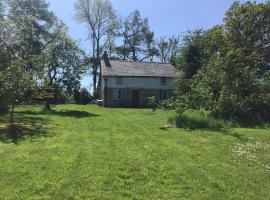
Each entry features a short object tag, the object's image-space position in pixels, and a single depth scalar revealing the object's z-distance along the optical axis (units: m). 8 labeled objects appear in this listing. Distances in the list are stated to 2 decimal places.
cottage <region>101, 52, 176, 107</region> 23.88
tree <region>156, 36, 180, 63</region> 38.08
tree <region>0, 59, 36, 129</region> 9.46
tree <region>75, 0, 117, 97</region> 31.99
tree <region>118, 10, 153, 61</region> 36.22
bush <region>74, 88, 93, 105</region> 27.37
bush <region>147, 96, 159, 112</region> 12.69
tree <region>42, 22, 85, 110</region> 18.05
